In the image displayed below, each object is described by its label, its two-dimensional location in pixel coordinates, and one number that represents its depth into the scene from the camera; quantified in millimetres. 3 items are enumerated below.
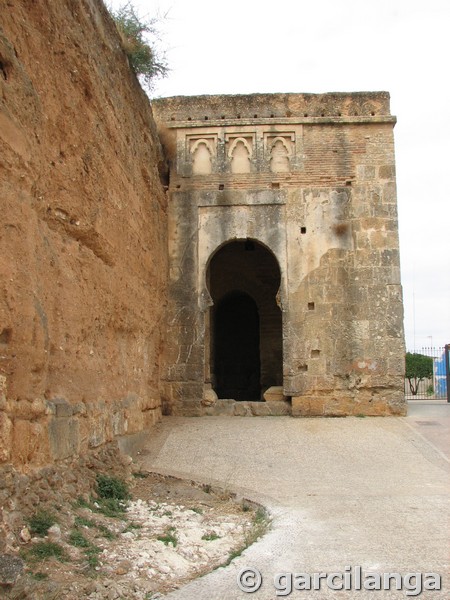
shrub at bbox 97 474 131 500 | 5410
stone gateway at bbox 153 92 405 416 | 10258
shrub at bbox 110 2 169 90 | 8773
